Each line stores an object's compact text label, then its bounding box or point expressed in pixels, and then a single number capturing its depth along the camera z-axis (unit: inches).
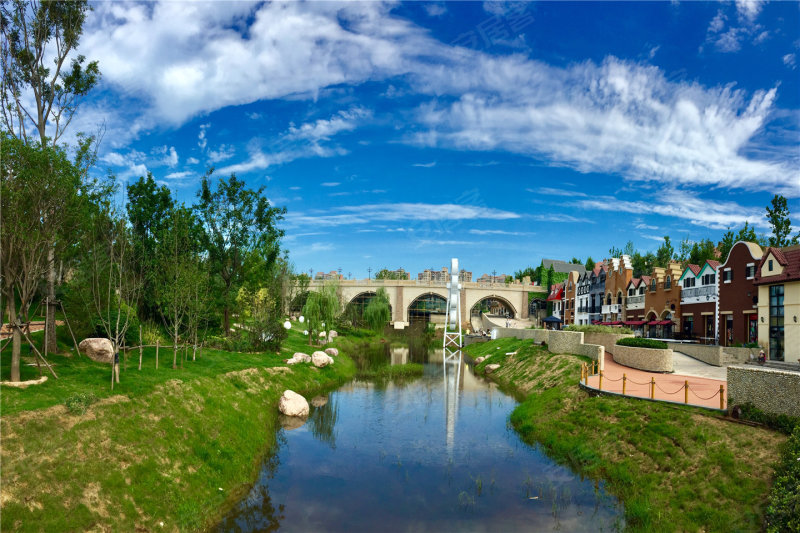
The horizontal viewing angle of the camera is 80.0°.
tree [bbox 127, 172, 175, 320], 1148.5
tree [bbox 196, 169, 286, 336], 1407.5
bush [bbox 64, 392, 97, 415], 532.7
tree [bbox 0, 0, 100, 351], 824.9
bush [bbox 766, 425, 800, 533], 413.1
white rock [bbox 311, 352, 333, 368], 1414.9
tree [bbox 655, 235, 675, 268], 2901.1
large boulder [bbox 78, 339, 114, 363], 811.4
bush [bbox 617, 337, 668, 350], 1121.9
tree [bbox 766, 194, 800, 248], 1993.1
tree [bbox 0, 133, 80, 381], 585.9
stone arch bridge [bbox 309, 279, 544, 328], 3575.3
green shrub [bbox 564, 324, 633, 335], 1507.1
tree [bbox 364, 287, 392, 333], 2933.1
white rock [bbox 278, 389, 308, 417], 970.7
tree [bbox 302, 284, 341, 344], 1824.6
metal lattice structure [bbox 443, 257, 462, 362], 2384.4
